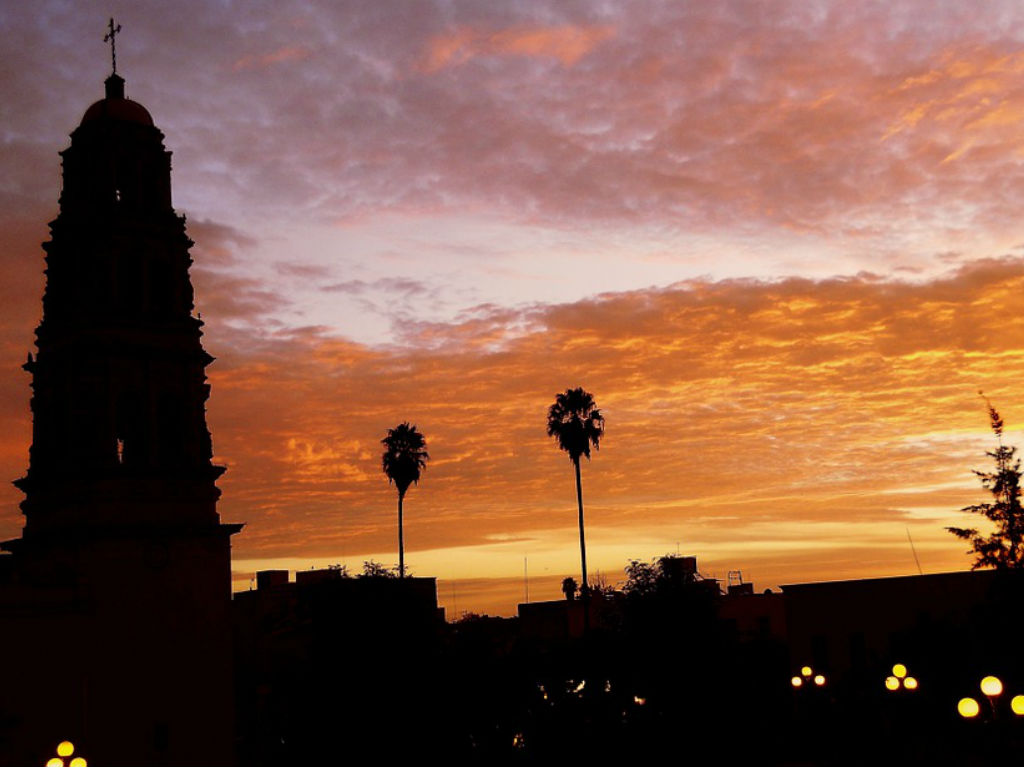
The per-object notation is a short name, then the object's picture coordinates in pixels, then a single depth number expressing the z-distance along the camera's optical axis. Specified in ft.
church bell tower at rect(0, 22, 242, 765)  125.70
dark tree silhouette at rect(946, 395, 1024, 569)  182.91
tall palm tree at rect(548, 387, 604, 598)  250.57
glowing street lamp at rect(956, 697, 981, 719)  73.87
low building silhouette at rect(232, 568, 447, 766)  127.13
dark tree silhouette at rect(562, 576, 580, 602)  445.78
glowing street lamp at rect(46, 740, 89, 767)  75.51
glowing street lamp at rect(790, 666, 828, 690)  144.46
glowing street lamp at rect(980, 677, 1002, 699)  72.43
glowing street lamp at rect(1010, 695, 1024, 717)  72.08
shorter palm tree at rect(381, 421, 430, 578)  267.18
